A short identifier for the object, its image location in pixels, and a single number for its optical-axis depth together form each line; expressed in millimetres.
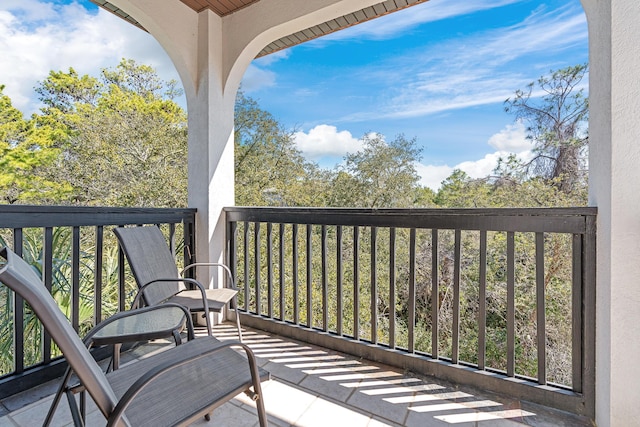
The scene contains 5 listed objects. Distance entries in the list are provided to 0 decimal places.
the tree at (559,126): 6512
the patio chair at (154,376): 789
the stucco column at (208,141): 3047
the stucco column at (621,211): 1458
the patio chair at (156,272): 2062
